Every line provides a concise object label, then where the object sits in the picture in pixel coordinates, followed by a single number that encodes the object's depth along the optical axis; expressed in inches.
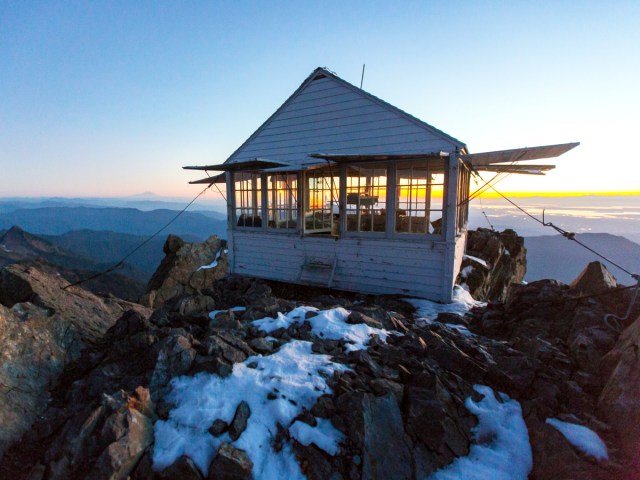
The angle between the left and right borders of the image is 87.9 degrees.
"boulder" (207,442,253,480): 102.5
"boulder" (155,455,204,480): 101.4
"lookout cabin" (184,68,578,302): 326.0
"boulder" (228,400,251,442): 115.3
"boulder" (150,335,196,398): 137.3
